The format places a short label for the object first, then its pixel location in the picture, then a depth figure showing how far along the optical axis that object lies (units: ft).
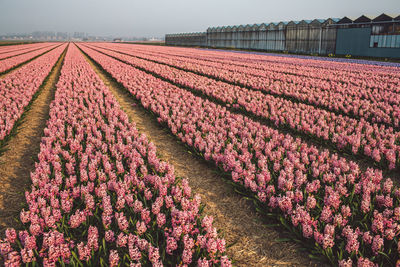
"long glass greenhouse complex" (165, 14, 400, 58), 112.68
